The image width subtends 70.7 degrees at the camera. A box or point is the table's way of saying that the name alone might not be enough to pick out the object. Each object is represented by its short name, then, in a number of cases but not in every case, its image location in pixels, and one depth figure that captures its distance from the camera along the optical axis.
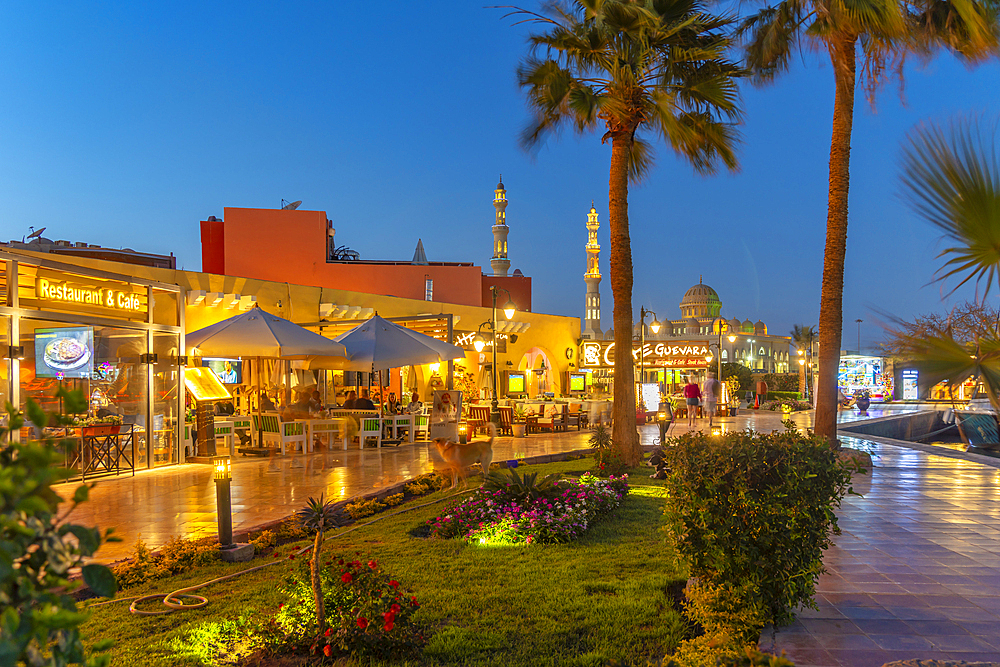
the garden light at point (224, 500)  5.48
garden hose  4.48
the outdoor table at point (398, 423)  14.01
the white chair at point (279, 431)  12.12
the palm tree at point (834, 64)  9.97
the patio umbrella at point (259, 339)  11.92
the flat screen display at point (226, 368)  16.39
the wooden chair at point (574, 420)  19.36
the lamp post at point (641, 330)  24.17
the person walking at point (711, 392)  22.02
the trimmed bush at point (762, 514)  3.59
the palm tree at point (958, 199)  1.88
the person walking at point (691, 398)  20.92
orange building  27.02
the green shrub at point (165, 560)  5.09
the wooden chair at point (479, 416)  16.20
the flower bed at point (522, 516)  6.31
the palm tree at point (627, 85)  9.99
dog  8.88
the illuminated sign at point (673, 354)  24.27
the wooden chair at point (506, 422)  17.69
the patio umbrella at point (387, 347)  13.20
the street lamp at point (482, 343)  17.23
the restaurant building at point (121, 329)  9.27
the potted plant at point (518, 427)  17.31
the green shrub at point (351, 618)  3.67
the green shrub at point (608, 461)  9.50
